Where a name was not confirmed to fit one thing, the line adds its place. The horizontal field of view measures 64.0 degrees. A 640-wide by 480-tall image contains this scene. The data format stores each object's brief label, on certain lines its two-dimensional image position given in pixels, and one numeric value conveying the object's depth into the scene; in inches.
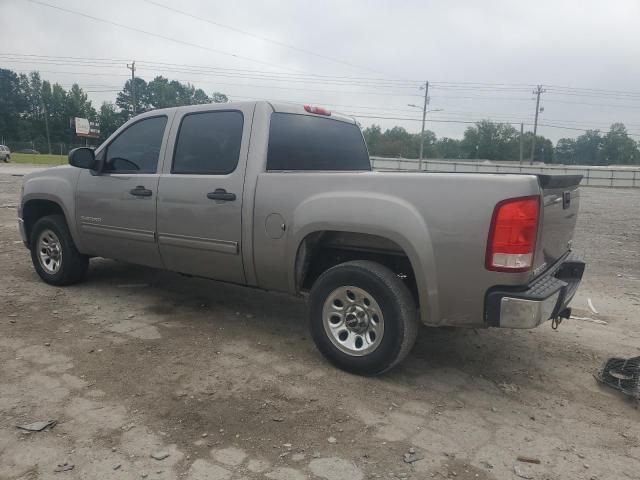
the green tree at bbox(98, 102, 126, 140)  3299.7
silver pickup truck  116.6
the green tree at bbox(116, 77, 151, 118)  3486.7
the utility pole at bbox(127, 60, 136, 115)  2456.9
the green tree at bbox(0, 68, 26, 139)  3196.9
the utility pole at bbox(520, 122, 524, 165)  2504.9
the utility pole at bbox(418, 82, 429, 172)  2532.0
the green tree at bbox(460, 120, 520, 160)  3599.9
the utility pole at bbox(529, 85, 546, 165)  2664.9
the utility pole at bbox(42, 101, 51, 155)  3046.3
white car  1626.2
